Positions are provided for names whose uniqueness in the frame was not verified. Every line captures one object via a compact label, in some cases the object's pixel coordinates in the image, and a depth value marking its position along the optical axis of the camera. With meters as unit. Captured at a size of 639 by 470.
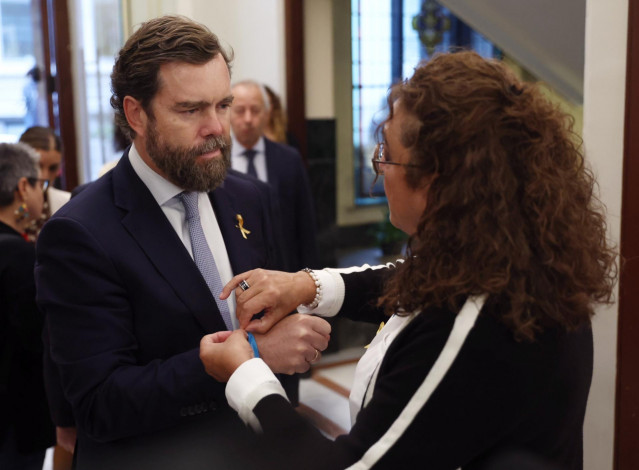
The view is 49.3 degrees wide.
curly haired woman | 1.06
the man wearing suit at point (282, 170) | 3.68
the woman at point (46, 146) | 3.61
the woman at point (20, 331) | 2.20
